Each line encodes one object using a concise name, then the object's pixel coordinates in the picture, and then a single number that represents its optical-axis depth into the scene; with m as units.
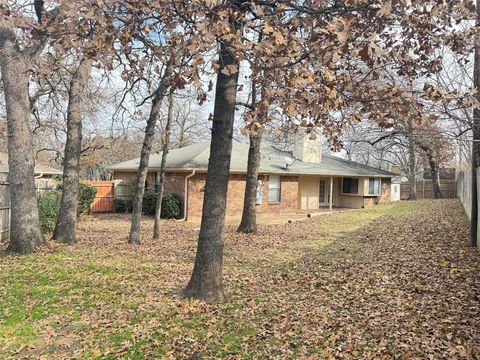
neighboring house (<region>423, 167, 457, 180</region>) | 37.02
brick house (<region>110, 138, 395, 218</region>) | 19.33
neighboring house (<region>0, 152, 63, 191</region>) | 14.25
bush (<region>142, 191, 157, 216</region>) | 20.61
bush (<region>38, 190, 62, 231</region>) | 12.95
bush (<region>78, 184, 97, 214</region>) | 19.48
